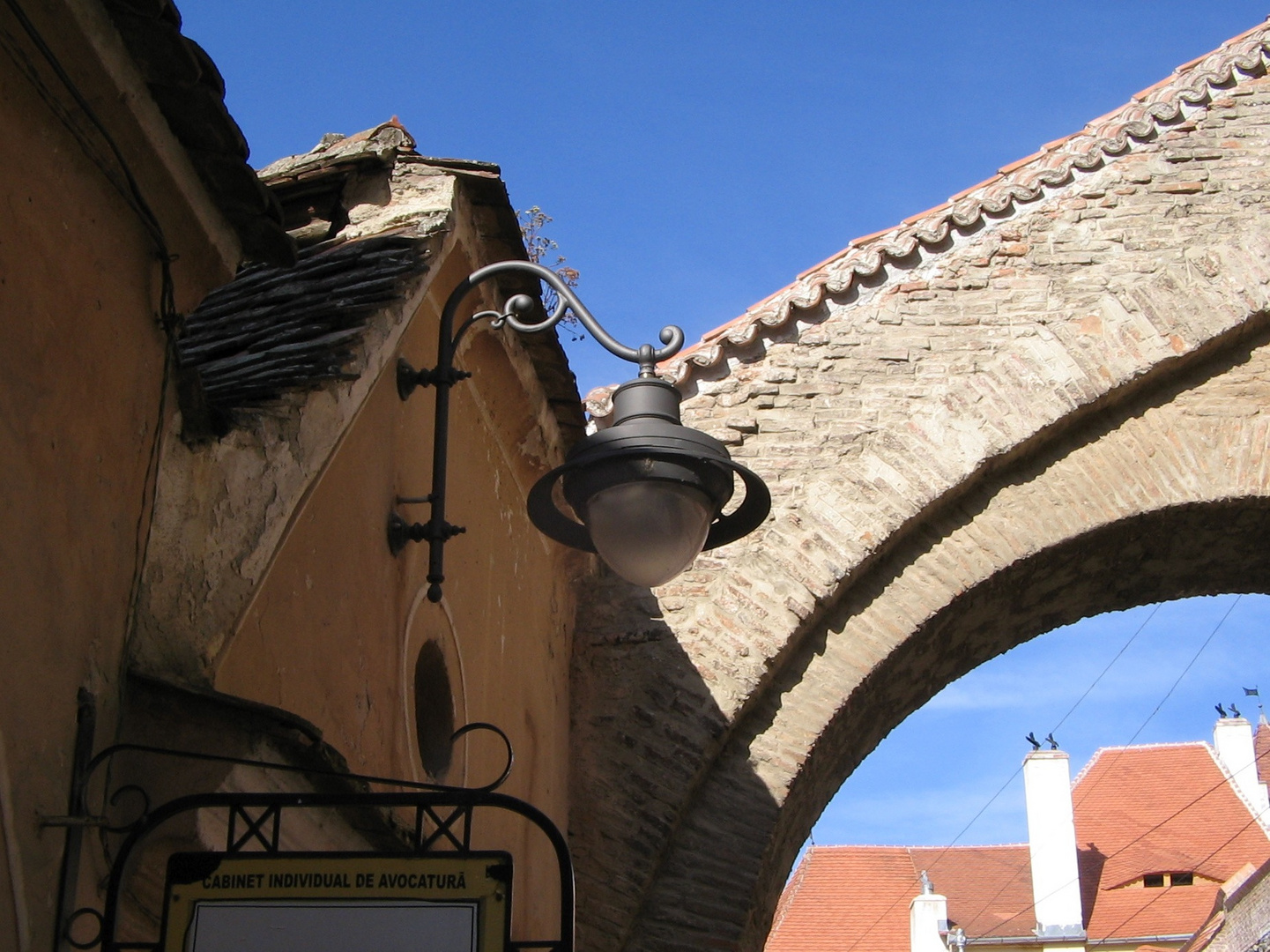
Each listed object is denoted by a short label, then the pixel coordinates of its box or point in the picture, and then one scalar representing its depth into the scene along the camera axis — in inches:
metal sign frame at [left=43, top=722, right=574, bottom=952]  93.6
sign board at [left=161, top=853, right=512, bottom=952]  91.3
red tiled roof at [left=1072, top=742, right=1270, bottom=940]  927.0
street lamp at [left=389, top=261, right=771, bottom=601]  136.3
